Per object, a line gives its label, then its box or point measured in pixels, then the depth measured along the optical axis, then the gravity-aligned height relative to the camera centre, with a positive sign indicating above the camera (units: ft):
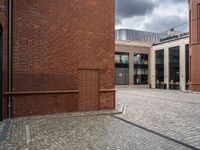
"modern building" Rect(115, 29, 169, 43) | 119.01 +29.83
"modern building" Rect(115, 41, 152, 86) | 100.44 +7.64
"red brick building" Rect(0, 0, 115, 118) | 23.99 +3.02
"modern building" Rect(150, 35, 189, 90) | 82.93 +6.11
